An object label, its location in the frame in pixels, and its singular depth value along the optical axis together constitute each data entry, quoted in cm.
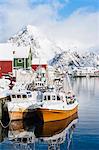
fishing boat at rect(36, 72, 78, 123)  2141
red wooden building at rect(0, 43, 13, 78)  3401
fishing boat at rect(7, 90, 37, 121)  2185
